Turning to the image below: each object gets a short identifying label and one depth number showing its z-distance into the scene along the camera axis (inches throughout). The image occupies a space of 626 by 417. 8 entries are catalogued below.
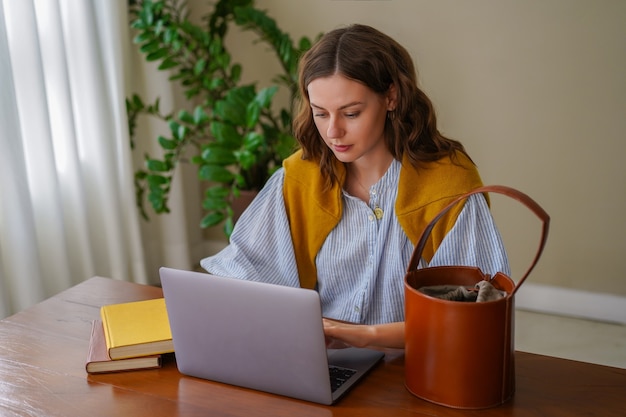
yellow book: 57.5
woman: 65.3
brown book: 57.0
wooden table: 50.2
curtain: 106.9
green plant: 113.6
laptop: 49.5
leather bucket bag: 46.8
